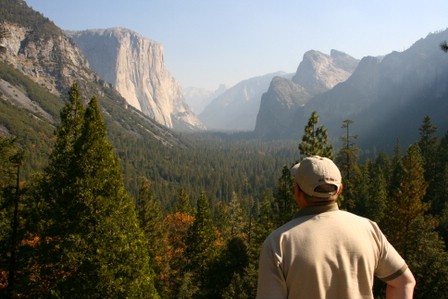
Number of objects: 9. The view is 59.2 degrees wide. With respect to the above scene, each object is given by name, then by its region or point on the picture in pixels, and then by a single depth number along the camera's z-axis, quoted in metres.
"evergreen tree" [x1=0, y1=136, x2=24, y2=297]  18.30
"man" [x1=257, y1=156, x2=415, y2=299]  2.80
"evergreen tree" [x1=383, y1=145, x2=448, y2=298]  17.50
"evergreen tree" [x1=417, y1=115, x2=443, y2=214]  43.59
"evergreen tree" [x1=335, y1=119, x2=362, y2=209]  29.89
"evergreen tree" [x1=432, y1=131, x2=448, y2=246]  37.22
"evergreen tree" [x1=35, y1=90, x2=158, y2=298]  12.84
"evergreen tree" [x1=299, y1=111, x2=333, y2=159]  20.42
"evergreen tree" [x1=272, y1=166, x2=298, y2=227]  21.02
